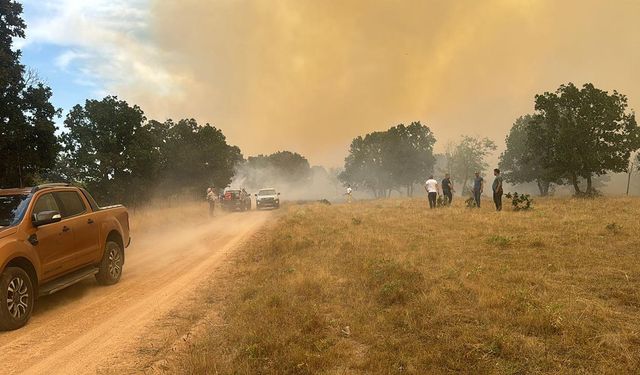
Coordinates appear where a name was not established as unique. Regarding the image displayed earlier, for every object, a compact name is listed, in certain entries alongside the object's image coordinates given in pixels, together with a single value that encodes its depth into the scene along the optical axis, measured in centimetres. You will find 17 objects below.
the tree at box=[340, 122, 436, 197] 8869
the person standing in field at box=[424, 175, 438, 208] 2552
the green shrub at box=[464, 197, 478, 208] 2432
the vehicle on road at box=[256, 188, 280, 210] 4164
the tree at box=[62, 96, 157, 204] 3409
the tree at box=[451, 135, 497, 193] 8306
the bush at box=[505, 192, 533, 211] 2174
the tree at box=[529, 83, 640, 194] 3825
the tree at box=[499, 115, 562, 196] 5997
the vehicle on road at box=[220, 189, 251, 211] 3941
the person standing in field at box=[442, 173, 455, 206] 2609
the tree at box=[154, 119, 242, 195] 5344
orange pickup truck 681
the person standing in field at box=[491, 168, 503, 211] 2109
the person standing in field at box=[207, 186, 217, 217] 3167
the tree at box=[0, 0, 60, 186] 1789
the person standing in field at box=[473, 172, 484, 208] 2352
